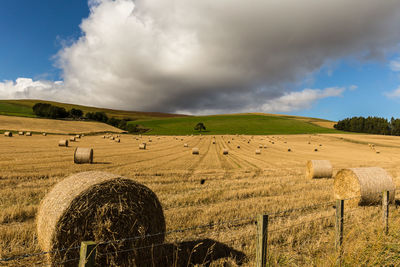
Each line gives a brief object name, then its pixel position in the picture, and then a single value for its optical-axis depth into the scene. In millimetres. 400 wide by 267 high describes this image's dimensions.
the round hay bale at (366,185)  10453
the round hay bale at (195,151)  31703
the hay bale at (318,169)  16947
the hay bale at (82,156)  19195
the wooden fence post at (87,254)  3283
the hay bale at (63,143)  32781
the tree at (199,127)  98850
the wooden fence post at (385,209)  7156
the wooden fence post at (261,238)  4535
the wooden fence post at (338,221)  5934
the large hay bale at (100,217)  4953
